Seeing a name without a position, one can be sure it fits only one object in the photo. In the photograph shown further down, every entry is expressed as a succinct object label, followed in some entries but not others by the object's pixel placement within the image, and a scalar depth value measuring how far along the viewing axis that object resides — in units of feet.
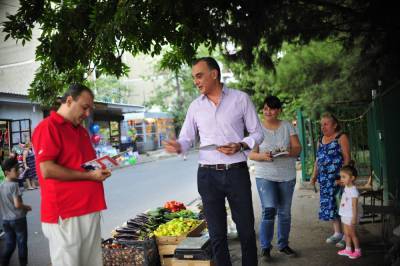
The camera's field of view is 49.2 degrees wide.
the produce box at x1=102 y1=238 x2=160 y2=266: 16.15
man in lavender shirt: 12.03
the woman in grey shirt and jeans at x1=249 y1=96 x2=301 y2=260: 17.37
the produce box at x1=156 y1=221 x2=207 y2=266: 17.01
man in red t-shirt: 10.90
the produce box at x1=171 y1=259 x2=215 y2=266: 14.96
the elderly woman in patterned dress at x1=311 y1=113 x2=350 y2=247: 19.04
